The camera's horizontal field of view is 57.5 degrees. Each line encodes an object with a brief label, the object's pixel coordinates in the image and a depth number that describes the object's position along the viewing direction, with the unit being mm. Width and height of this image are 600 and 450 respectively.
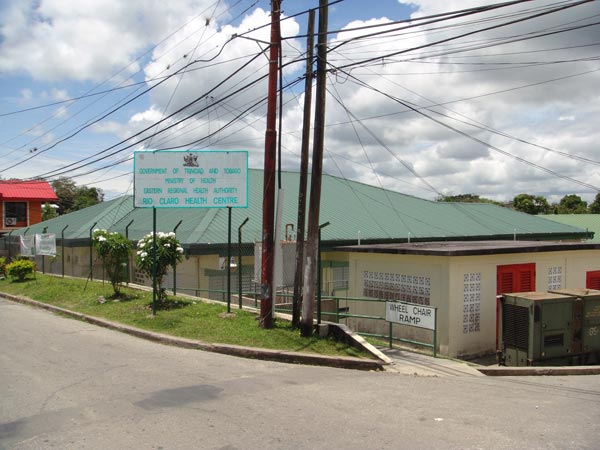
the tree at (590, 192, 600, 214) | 75562
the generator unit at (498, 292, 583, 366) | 11203
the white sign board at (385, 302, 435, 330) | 11023
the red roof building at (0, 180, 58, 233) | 46500
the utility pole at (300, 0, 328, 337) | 10609
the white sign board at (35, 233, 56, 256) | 21781
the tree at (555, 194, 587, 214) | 77944
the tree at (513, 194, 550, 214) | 70375
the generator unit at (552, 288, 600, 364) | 11781
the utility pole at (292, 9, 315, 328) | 10812
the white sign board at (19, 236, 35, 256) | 23777
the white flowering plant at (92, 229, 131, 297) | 14781
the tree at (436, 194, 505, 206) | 77644
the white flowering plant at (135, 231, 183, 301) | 13648
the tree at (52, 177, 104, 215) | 70188
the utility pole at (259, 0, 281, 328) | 11258
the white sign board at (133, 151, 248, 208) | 12906
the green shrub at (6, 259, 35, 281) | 22031
